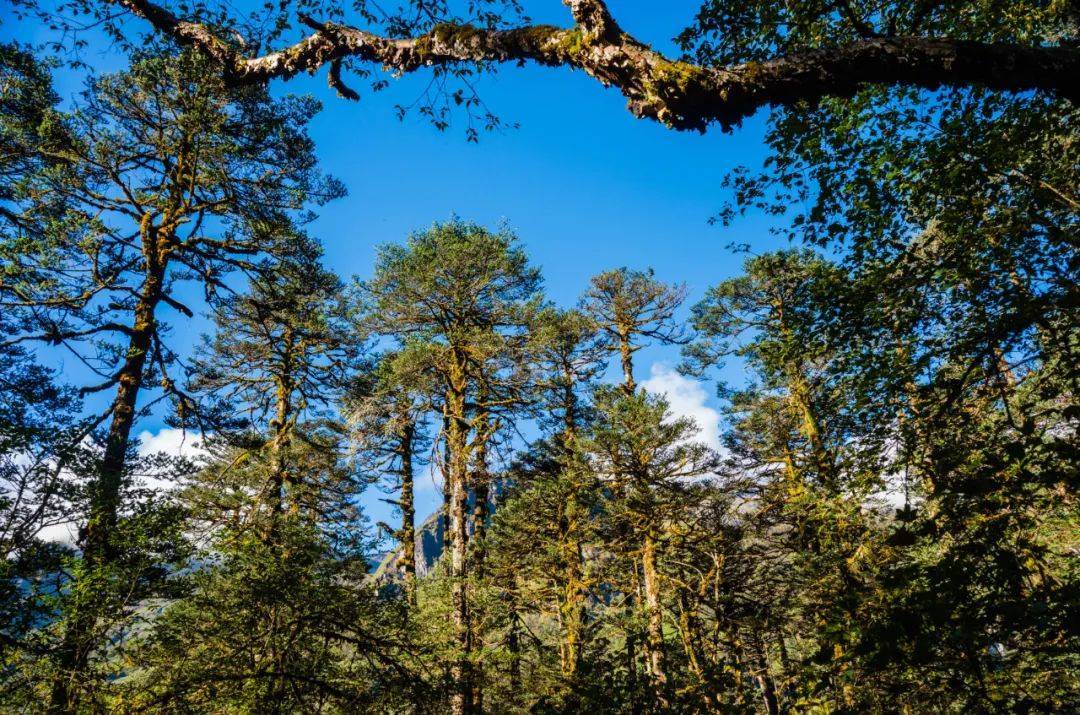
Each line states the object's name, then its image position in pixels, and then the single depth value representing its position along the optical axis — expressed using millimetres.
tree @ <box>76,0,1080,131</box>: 2855
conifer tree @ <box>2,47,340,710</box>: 6922
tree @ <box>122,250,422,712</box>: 4309
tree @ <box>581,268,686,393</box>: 18016
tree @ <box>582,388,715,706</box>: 12281
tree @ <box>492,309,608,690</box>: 12383
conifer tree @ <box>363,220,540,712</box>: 12055
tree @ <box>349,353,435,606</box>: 11634
